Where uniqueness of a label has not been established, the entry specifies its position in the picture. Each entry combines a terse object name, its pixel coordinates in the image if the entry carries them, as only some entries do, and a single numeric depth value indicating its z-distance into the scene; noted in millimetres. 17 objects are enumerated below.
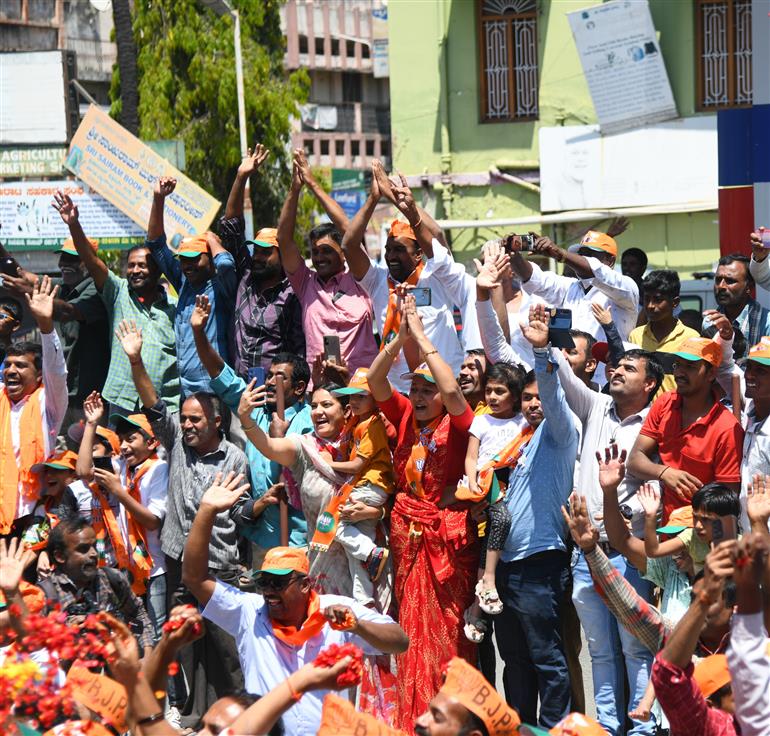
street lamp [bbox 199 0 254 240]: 42781
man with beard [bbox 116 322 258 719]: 14258
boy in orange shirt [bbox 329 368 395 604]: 13406
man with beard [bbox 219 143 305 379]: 16500
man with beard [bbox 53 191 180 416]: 16859
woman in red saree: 13102
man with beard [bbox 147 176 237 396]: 16766
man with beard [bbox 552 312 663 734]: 12664
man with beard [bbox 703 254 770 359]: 15703
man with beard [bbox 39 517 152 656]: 12570
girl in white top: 13008
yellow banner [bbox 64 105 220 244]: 27406
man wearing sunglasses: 10828
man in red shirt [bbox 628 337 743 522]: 12578
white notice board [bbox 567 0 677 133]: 42500
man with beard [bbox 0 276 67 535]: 15445
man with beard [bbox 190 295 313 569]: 14453
